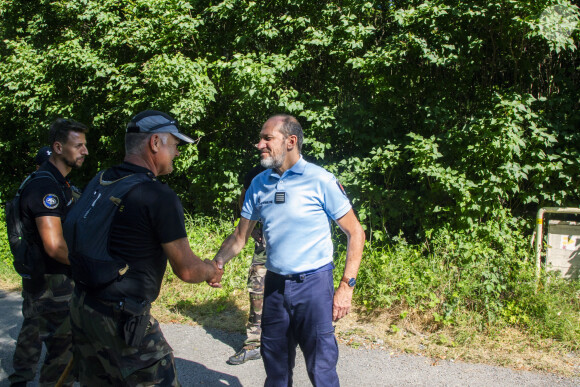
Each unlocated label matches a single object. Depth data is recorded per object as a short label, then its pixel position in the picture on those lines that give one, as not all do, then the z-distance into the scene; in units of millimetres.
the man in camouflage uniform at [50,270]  3109
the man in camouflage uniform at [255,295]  4305
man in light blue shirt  2805
